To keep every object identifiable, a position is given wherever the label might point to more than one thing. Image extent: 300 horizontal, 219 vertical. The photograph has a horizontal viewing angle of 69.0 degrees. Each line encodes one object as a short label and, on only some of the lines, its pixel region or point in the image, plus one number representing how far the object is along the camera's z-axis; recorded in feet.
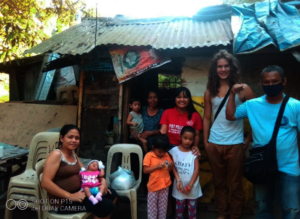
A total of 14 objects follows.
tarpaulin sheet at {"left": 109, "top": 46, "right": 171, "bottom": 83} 11.73
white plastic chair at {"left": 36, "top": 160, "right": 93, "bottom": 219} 7.57
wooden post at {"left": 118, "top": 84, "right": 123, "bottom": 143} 13.44
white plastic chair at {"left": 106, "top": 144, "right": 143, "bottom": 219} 10.87
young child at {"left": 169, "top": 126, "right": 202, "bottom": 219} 9.22
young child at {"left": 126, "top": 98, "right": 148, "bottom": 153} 12.66
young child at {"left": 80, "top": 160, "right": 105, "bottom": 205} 7.93
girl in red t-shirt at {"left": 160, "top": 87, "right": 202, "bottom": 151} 10.25
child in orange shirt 9.15
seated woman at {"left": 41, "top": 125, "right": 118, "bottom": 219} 7.69
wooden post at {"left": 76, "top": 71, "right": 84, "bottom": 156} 14.32
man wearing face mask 6.88
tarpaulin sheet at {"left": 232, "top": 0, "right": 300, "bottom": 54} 9.57
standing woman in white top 9.16
